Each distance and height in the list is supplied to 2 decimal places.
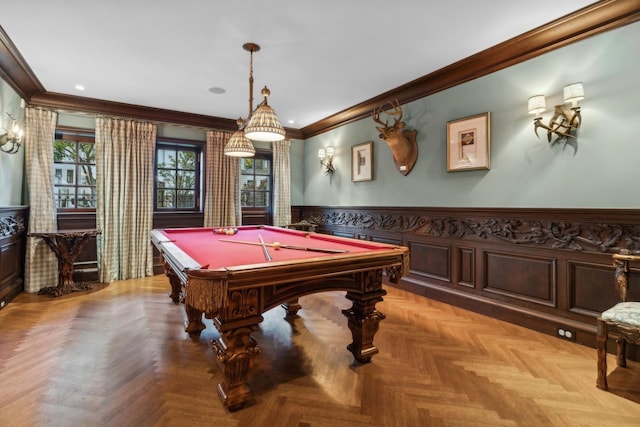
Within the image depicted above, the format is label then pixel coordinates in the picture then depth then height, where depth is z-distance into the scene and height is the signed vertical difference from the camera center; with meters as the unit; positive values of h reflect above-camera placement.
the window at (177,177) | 5.32 +0.56
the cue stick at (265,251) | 2.12 -0.32
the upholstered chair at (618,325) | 1.91 -0.72
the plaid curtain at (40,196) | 4.16 +0.17
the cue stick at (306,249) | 2.23 -0.31
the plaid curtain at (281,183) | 6.21 +0.53
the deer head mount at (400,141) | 4.05 +0.92
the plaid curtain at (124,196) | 4.66 +0.19
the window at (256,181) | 6.09 +0.56
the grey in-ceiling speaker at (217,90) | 4.18 +1.64
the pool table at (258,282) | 1.62 -0.43
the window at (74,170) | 4.62 +0.58
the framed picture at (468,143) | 3.32 +0.76
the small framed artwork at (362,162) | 4.83 +0.78
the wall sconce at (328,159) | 5.71 +0.95
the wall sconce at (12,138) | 3.40 +0.79
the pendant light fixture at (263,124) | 2.54 +0.71
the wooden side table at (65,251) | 3.96 -0.59
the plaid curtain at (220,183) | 5.47 +0.46
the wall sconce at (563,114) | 2.55 +0.85
